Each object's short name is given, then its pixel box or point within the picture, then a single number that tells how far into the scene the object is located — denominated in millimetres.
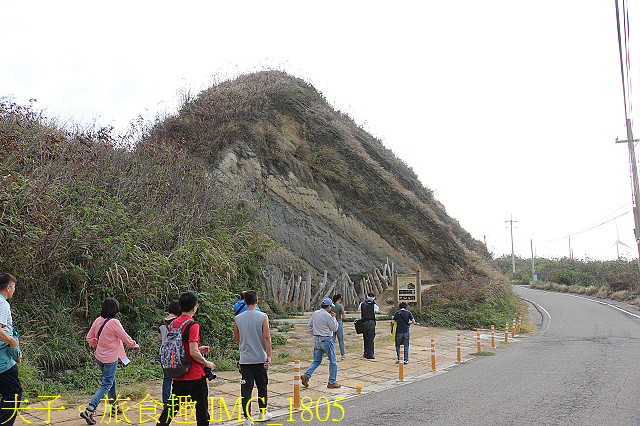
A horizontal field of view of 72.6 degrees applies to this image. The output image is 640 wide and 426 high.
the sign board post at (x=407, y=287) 16578
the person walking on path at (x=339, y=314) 10406
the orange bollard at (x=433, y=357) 9498
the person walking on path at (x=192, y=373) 4422
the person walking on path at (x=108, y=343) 5598
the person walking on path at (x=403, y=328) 10312
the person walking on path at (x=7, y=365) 4410
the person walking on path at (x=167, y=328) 5466
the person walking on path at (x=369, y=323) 10648
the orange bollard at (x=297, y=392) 6402
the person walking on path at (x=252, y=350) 5418
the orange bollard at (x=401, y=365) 8406
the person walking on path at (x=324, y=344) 7691
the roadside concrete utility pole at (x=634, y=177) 20547
